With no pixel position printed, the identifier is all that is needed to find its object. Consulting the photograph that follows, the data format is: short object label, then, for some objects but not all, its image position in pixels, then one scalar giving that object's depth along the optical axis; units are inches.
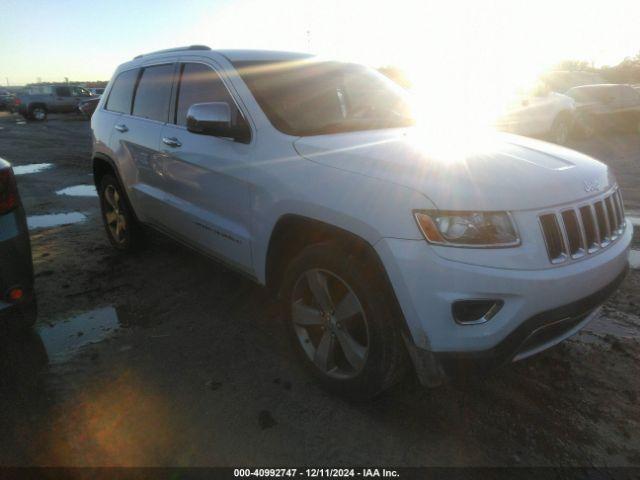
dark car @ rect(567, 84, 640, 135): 482.0
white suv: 76.7
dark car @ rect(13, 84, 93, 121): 1005.8
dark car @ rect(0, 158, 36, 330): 100.1
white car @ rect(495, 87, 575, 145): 393.7
